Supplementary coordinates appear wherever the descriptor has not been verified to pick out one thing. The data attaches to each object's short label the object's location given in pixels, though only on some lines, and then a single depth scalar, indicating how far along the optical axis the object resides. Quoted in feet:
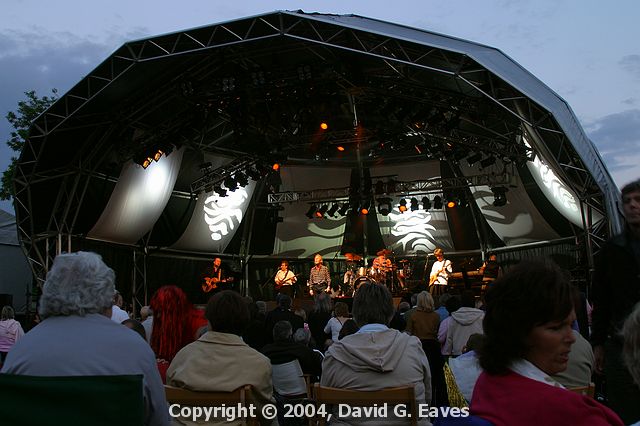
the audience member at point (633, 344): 6.19
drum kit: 63.46
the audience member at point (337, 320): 26.78
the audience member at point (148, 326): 18.08
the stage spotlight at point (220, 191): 57.11
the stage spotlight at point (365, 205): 63.36
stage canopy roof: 41.11
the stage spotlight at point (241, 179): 56.08
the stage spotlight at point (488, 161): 52.90
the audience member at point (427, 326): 27.35
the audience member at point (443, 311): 30.35
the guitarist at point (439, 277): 61.26
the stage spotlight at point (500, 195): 58.49
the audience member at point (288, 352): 18.40
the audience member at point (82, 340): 8.15
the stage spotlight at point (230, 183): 56.90
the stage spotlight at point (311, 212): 66.33
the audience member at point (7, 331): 32.19
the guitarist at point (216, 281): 61.52
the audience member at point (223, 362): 12.27
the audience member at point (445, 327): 24.95
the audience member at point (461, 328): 23.45
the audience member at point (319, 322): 29.81
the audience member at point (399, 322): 29.20
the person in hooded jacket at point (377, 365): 12.46
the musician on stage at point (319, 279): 64.13
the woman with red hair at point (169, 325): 15.28
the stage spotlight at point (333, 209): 66.39
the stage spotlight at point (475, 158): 54.03
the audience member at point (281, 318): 24.60
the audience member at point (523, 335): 6.28
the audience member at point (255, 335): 22.11
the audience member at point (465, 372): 10.69
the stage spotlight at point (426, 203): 63.67
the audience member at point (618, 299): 11.85
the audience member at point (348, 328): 23.44
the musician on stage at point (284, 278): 65.57
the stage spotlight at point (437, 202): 62.59
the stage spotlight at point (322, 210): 66.44
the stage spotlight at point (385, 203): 64.82
